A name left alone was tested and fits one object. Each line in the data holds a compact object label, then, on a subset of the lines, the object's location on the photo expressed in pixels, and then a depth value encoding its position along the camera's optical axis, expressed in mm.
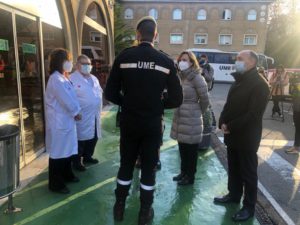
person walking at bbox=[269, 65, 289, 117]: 8176
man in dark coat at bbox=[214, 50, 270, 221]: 2527
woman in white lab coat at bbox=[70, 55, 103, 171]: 3419
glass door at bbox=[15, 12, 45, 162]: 3707
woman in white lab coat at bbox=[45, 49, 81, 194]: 2823
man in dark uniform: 2277
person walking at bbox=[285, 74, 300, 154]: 4796
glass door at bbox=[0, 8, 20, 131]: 3328
